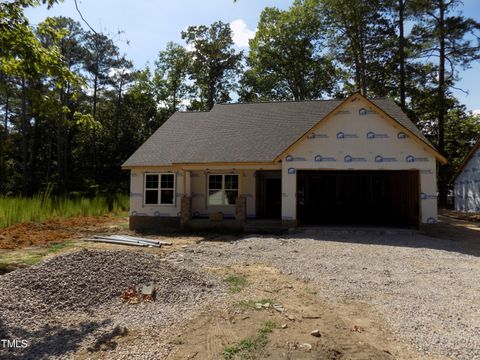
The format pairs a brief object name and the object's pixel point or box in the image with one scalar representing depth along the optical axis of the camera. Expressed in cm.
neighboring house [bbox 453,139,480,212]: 2597
